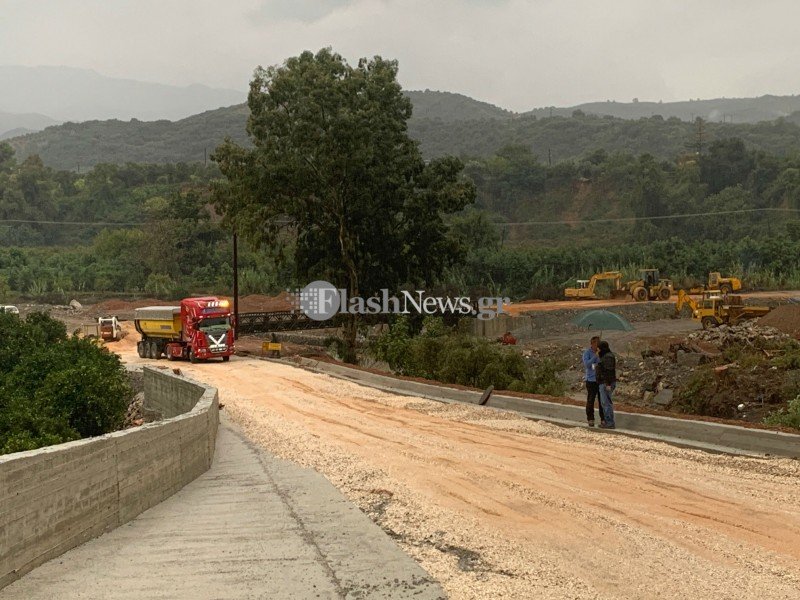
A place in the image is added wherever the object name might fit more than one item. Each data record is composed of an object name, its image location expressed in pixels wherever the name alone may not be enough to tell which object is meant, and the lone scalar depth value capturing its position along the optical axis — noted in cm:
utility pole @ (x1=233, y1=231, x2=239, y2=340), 5510
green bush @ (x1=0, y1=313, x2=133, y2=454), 2411
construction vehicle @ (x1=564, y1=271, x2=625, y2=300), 7669
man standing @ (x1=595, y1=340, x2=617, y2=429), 1917
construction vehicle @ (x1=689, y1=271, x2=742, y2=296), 6826
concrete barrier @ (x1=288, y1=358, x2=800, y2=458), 1591
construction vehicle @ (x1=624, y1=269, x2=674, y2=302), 7194
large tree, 4281
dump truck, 4247
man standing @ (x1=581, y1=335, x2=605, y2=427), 1948
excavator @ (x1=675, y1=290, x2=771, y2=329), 5603
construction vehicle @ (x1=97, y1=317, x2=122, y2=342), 5988
